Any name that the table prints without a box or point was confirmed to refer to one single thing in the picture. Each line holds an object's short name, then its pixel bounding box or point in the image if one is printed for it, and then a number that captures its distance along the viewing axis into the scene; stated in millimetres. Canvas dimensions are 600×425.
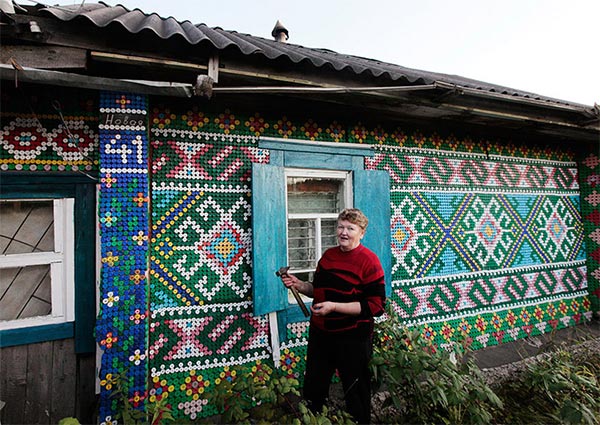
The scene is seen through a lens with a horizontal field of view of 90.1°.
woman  2262
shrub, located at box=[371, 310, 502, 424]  2246
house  2367
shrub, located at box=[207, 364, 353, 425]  1987
